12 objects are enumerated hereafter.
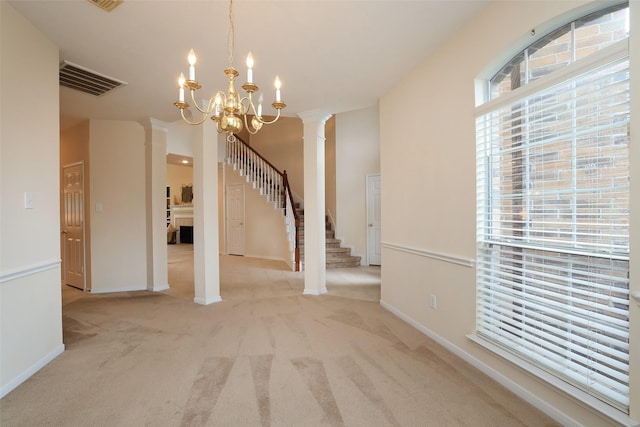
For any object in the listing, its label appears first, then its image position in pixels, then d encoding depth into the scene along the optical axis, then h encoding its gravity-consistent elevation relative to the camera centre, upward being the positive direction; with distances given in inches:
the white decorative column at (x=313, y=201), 170.6 +4.9
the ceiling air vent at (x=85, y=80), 115.6 +54.0
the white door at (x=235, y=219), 319.6 -9.1
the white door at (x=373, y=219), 267.1 -8.6
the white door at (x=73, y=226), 185.6 -8.7
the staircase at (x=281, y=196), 250.8 +13.3
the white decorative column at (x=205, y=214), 153.8 -1.7
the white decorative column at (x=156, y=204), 183.9 +4.4
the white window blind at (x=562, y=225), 58.3 -3.9
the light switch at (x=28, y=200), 87.0 +3.6
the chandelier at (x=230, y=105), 69.4 +26.0
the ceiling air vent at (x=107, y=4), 79.7 +54.9
